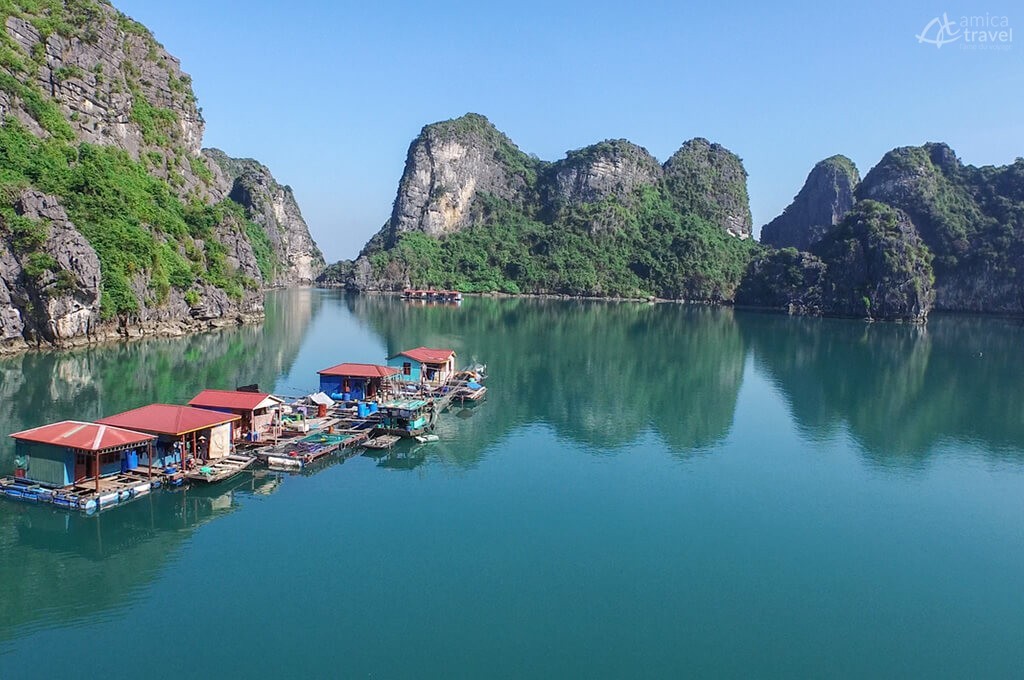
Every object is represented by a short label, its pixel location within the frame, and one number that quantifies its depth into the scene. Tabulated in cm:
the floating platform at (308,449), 2745
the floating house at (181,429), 2489
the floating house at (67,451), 2228
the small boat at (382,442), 3066
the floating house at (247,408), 2888
